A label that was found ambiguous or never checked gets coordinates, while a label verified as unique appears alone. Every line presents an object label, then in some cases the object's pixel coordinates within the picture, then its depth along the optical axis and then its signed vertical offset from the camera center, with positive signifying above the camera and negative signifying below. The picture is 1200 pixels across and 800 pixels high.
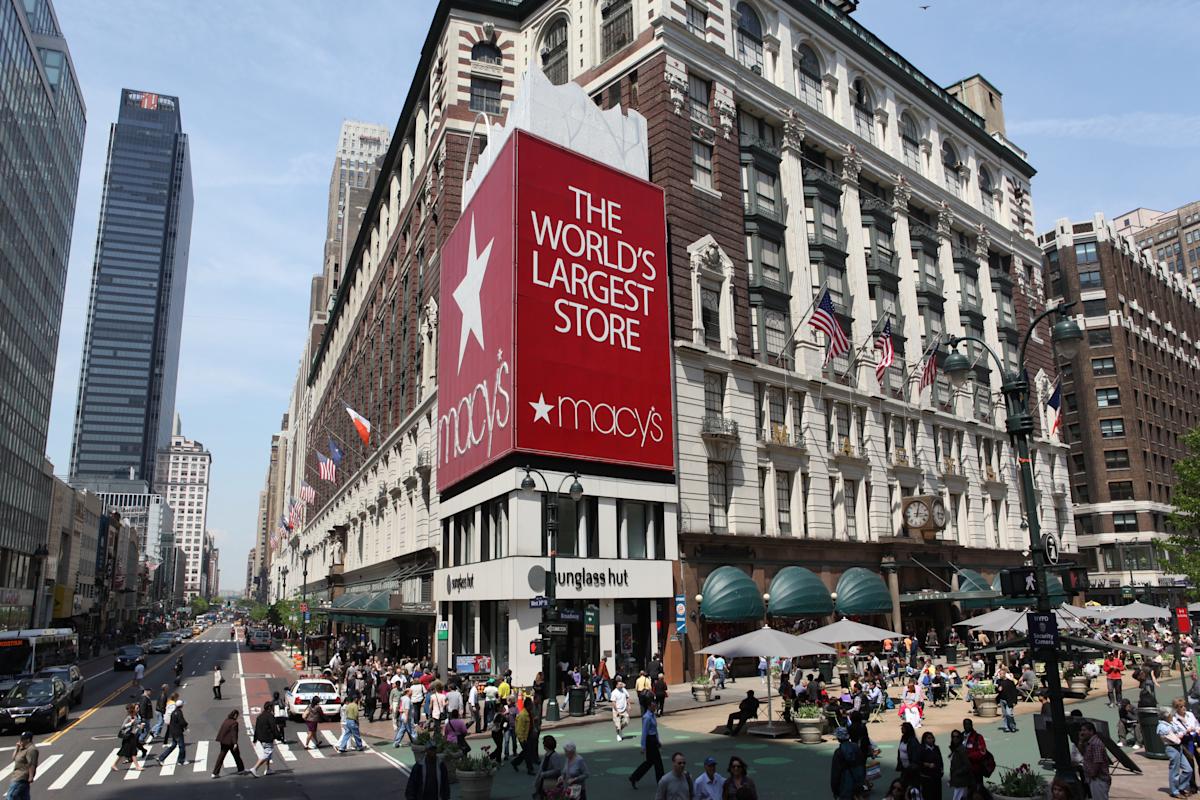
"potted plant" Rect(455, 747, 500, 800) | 17.03 -3.97
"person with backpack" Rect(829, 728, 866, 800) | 14.65 -3.41
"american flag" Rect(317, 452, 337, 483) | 60.66 +8.38
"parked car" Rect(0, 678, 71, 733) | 29.25 -4.17
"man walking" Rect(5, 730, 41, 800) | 15.69 -3.41
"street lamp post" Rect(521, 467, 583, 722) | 26.98 -0.46
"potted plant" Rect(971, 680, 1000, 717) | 26.73 -4.01
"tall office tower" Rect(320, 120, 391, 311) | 126.19 +57.00
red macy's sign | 34.94 +11.45
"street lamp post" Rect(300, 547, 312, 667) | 62.66 -3.66
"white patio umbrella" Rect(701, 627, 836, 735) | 24.28 -2.05
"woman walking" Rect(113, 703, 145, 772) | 22.59 -4.09
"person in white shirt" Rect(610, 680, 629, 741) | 24.66 -3.71
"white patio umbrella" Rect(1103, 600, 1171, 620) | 34.88 -1.67
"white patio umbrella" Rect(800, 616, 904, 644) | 28.03 -1.93
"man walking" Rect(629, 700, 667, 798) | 17.94 -3.65
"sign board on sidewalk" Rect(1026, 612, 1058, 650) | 13.93 -0.96
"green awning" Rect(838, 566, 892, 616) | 43.88 -0.96
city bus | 40.09 -3.15
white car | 31.03 -4.23
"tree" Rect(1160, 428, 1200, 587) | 49.91 +3.88
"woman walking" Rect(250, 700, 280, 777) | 20.84 -3.75
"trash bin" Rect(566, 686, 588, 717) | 28.98 -4.19
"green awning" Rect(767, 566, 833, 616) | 40.41 -0.88
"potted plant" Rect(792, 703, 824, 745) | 23.06 -4.01
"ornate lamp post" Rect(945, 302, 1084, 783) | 13.09 +1.93
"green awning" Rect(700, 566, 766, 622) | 37.78 -0.94
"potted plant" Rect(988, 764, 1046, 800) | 13.60 -3.44
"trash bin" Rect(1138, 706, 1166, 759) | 19.66 -3.83
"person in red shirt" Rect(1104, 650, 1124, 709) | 27.54 -3.36
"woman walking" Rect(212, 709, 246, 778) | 20.72 -3.80
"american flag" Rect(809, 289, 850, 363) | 39.78 +11.98
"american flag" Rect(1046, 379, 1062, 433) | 58.50 +11.68
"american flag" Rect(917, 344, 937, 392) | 47.44 +11.43
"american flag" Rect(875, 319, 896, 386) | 43.47 +11.46
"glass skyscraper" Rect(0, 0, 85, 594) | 75.06 +34.22
